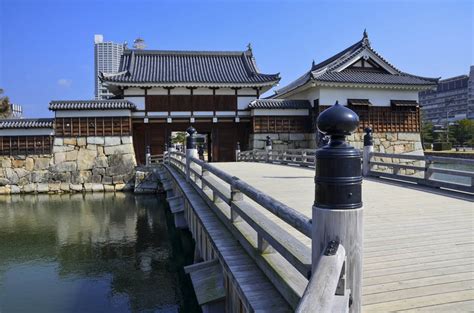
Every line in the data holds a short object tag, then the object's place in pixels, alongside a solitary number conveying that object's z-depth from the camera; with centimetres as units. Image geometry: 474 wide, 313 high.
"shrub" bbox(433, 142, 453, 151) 3988
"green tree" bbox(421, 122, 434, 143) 4694
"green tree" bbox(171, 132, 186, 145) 5171
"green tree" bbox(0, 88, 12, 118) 3056
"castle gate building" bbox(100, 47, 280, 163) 2314
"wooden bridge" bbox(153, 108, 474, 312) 214
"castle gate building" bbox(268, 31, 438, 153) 2295
